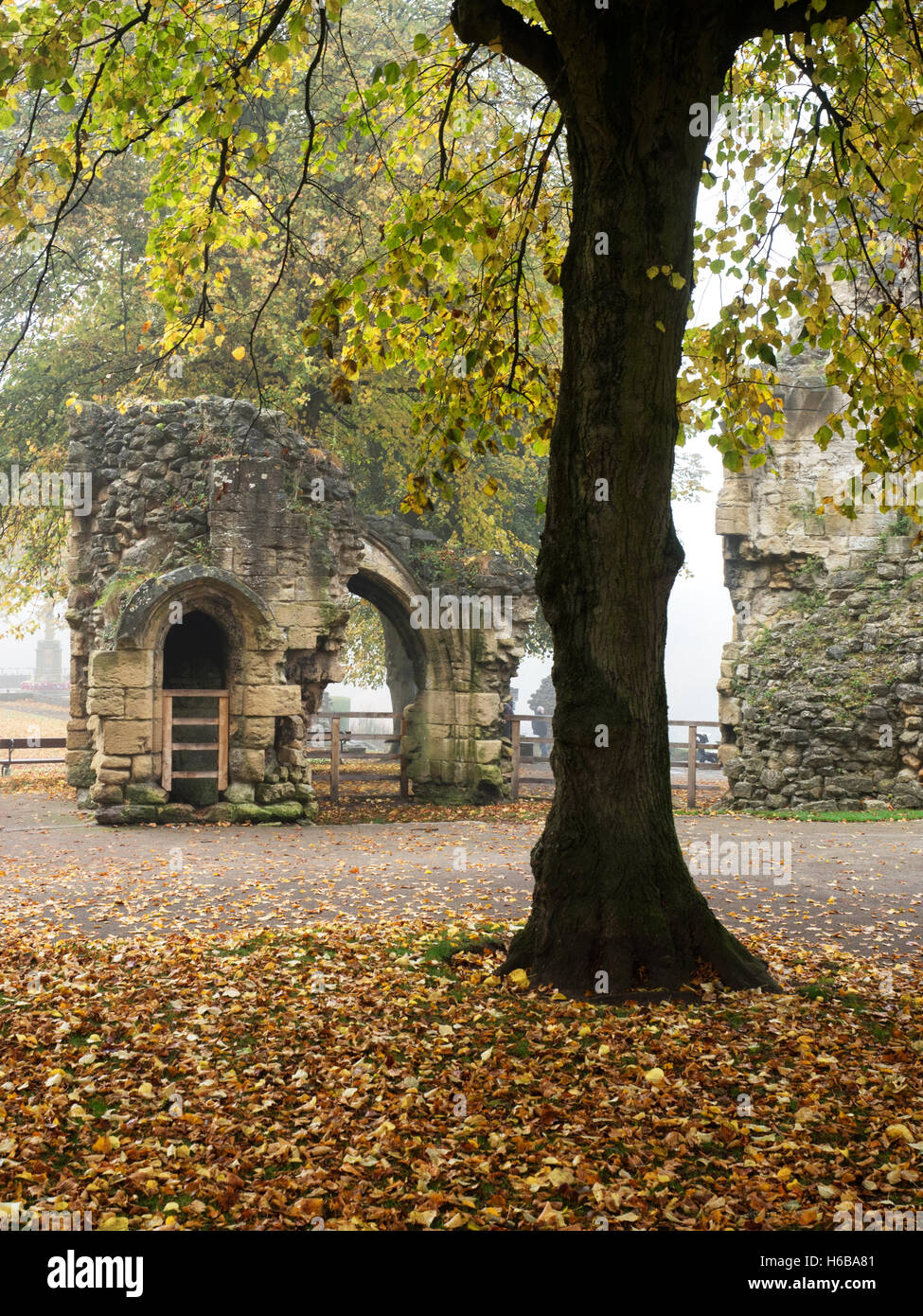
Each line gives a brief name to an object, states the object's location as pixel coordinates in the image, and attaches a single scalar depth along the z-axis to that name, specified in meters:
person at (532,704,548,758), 37.84
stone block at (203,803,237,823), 15.44
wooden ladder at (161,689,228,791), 15.34
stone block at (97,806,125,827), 14.82
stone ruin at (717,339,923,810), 17.00
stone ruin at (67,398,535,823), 15.11
